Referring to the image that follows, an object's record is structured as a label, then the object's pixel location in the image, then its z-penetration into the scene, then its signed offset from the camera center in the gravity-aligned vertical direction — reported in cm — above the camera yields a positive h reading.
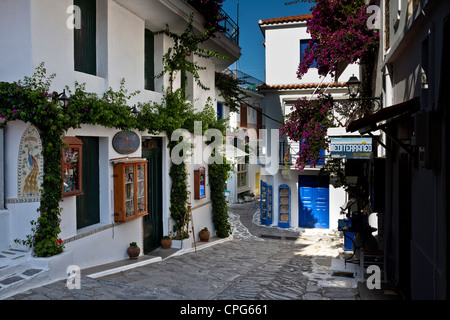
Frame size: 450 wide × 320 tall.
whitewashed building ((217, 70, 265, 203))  2553 +90
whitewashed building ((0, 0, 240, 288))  653 +151
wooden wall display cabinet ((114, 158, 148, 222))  848 -75
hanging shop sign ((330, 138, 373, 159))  928 +18
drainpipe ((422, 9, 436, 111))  449 +108
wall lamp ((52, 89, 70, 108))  663 +103
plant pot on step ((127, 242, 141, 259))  883 -215
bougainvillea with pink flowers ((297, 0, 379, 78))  1005 +320
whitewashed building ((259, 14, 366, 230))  1759 +39
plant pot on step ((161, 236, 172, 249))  1060 -234
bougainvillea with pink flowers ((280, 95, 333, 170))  1058 +82
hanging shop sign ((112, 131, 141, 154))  864 +34
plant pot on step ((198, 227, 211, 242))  1244 -252
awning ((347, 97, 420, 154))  527 +57
